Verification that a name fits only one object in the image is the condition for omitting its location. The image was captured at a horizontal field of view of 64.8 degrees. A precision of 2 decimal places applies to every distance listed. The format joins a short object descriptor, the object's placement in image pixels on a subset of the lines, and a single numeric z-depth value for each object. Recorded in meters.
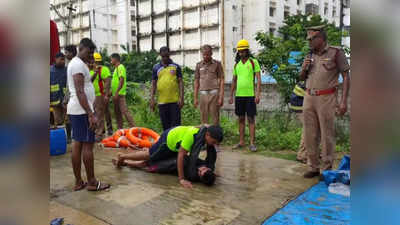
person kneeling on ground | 3.63
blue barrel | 5.20
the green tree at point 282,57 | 6.48
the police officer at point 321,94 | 3.72
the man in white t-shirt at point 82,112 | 3.28
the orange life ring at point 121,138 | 6.02
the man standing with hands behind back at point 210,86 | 5.56
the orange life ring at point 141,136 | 5.95
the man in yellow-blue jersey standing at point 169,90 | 5.49
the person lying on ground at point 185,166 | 3.70
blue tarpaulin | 2.76
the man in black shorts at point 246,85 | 5.42
